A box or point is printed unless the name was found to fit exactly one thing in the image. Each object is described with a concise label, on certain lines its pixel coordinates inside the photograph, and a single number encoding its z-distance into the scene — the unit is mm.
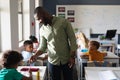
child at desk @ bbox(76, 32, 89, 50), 5254
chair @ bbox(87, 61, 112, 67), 3598
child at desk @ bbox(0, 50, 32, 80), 2186
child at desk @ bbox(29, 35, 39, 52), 5137
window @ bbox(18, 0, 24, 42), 6215
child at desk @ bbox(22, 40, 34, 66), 4089
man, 3021
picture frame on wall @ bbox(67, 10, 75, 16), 8805
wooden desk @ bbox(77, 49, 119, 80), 4395
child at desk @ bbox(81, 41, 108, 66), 4254
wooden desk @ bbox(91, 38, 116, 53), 7324
